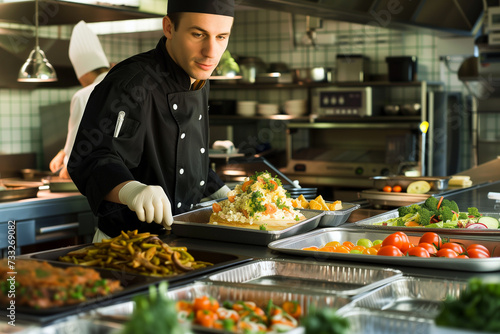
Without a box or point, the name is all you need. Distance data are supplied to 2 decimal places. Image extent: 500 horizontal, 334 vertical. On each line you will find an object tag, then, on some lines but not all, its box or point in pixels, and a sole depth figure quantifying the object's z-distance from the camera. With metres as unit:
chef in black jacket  2.21
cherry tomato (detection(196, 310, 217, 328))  1.22
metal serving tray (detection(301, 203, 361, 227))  2.35
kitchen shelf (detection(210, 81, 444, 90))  6.89
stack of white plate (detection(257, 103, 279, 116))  7.83
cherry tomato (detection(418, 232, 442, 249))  2.01
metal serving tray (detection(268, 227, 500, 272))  1.70
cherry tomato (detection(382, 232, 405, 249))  1.97
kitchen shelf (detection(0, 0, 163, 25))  4.34
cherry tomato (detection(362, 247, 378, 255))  1.94
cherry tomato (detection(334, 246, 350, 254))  1.93
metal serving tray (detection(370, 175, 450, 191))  3.50
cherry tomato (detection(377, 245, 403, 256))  1.84
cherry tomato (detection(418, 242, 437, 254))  1.90
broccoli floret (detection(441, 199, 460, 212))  2.56
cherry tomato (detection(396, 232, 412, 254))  1.96
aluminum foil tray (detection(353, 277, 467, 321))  1.49
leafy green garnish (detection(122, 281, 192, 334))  0.93
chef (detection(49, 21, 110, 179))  5.13
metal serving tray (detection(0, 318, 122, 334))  1.19
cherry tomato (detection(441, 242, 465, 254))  1.92
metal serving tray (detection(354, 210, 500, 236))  2.14
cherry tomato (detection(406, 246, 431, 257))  1.83
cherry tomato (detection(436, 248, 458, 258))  1.82
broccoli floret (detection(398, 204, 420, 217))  2.56
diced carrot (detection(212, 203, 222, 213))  2.30
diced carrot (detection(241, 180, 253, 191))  2.28
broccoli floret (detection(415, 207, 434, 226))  2.40
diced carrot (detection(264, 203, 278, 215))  2.19
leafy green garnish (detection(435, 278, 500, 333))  1.01
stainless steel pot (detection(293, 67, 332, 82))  7.41
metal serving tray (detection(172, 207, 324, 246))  2.06
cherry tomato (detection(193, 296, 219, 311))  1.29
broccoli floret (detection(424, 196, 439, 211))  2.49
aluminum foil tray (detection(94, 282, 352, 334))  1.33
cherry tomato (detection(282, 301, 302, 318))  1.37
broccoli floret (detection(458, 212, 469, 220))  2.47
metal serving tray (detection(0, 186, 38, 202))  3.86
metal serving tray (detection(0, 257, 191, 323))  1.25
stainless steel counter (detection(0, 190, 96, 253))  3.87
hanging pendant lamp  4.91
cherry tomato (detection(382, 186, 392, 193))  3.46
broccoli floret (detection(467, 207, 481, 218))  2.58
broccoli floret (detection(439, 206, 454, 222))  2.40
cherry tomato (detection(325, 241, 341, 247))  2.04
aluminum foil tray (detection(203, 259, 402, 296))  1.63
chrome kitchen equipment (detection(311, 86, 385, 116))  6.89
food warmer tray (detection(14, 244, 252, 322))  1.26
